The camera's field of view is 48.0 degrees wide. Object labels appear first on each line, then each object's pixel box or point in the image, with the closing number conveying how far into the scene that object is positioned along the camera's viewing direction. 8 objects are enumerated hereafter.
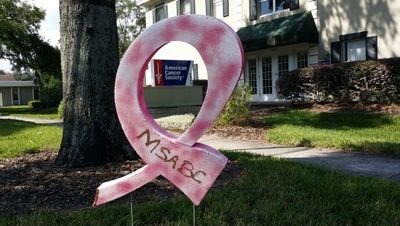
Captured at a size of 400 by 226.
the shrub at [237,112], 11.34
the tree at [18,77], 85.19
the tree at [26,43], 30.25
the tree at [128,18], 44.28
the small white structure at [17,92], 54.03
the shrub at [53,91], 36.41
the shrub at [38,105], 35.38
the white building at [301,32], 14.62
